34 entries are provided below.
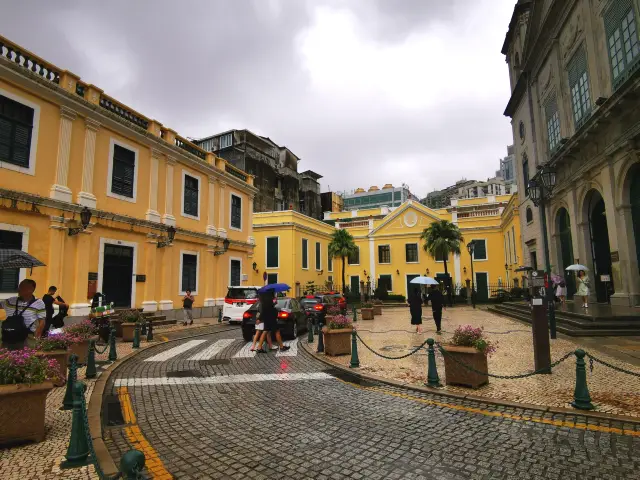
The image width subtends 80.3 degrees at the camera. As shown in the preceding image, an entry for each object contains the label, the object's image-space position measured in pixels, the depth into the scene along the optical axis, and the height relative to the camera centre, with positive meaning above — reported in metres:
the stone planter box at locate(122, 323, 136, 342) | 12.88 -1.44
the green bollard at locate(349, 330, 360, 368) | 8.66 -1.66
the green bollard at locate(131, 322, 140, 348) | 11.45 -1.51
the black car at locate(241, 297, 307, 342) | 13.07 -1.16
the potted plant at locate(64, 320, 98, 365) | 9.12 -1.18
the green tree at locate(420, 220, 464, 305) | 36.88 +4.46
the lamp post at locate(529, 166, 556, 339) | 10.27 +2.57
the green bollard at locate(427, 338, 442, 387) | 6.89 -1.61
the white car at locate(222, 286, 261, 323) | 18.61 -0.71
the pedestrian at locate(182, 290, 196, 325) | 18.31 -0.94
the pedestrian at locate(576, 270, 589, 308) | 14.56 -0.11
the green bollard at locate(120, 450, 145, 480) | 2.36 -1.10
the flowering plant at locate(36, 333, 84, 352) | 7.07 -1.00
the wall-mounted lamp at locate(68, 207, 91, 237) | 14.86 +2.69
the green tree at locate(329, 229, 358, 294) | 39.59 +4.21
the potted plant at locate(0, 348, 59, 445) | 4.25 -1.20
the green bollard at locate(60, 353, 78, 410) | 5.71 -1.50
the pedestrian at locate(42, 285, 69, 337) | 8.79 -0.57
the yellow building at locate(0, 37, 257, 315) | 13.26 +4.03
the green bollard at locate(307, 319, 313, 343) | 12.69 -1.62
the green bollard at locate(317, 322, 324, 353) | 10.68 -1.65
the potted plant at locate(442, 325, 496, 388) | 6.74 -1.34
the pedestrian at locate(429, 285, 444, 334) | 14.48 -0.77
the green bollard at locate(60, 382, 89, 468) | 3.83 -1.53
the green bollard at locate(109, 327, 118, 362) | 9.48 -1.54
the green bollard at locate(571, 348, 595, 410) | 5.41 -1.55
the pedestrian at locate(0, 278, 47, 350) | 5.48 -0.43
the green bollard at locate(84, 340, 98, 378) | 7.75 -1.58
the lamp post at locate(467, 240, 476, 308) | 29.19 +2.97
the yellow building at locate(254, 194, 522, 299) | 34.81 +4.10
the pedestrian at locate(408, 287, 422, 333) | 13.95 -0.80
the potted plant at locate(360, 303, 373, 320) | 21.51 -1.59
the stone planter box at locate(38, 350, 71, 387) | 7.01 -1.31
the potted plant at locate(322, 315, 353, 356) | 10.08 -1.37
